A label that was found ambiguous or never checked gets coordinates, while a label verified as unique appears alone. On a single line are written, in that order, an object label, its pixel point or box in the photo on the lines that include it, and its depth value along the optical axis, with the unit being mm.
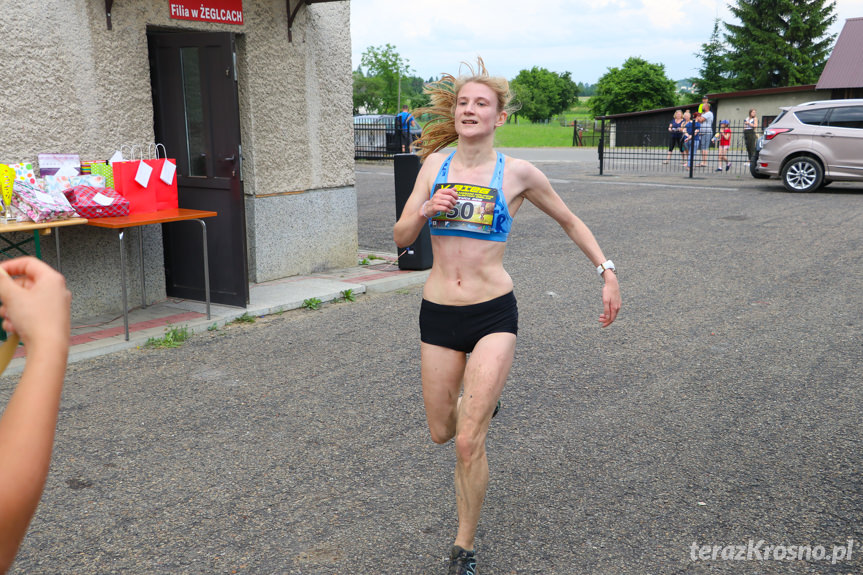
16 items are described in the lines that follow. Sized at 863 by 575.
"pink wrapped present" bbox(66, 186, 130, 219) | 6605
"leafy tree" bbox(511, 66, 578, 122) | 128625
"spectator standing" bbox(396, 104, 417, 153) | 26366
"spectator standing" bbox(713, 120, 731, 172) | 22620
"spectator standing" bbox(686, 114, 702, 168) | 21531
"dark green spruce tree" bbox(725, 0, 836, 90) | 58531
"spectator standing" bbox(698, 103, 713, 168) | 22766
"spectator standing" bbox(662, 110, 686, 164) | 24812
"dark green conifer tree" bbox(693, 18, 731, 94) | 69812
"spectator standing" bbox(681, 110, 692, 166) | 22906
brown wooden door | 7324
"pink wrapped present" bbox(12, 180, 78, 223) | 6266
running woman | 3236
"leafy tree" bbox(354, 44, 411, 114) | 69750
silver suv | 15992
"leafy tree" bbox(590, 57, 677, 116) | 76312
